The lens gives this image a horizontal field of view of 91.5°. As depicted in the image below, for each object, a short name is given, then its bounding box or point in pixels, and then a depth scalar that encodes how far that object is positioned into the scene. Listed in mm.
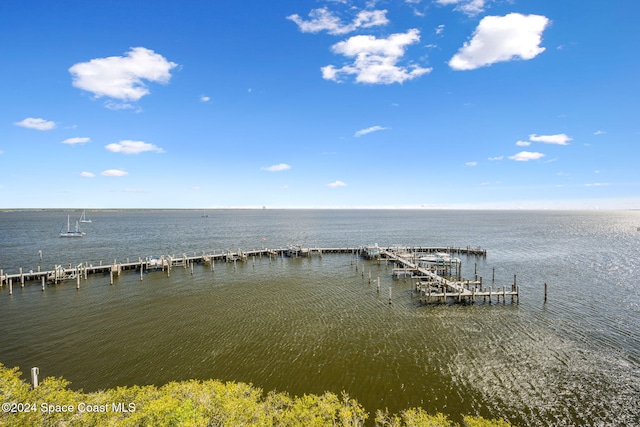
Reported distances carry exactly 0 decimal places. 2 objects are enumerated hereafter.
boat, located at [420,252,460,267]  57822
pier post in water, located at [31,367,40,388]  16128
